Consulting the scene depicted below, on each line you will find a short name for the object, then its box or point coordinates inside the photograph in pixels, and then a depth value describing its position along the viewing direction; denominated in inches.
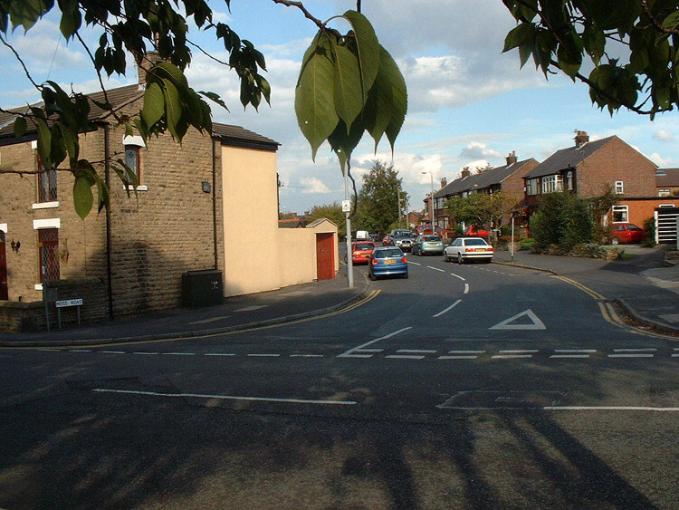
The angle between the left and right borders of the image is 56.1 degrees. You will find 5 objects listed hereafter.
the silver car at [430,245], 1972.2
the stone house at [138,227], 768.9
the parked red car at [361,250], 1688.0
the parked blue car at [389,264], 1180.5
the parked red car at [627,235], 1766.7
